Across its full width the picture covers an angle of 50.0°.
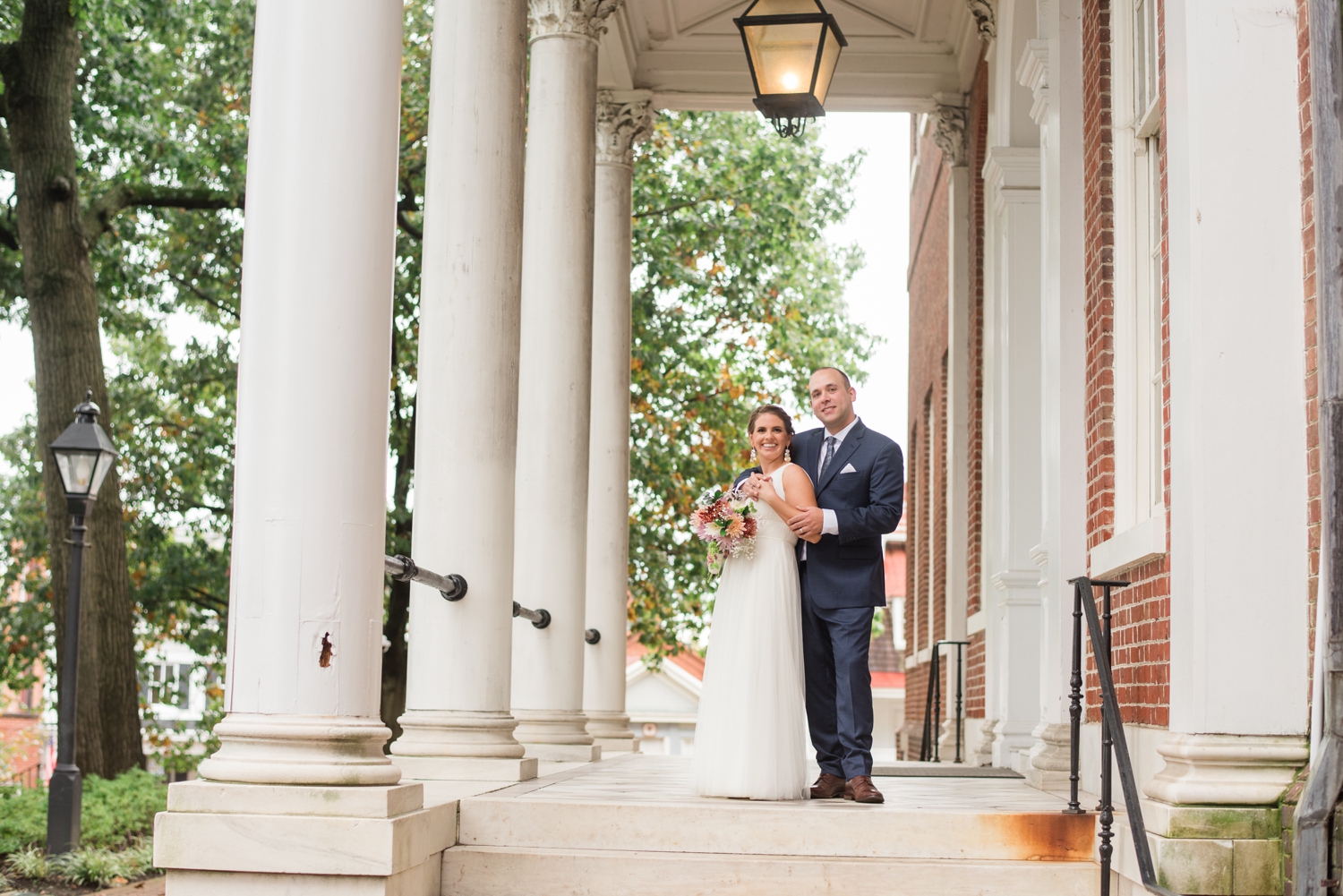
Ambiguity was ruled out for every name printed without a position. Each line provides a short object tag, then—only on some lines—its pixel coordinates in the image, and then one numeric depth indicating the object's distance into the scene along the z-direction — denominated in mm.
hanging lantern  8352
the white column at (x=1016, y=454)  10641
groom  6953
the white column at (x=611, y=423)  11828
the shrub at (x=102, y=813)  10906
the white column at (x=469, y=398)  7223
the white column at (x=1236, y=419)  5023
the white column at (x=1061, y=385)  7926
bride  6922
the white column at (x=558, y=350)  9805
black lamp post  10148
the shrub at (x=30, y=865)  9750
